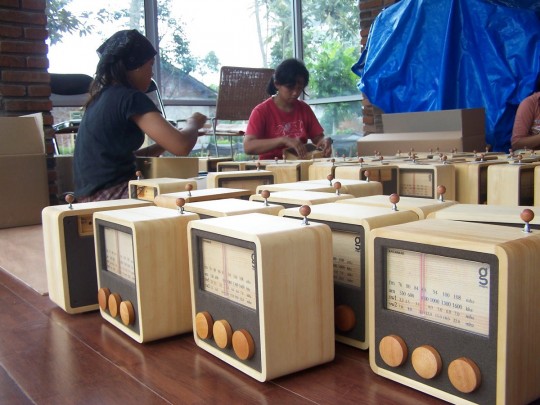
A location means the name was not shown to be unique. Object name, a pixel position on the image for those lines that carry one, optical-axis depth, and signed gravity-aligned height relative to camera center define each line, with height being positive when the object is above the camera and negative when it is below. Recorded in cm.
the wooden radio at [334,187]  101 -9
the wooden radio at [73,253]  88 -17
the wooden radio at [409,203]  72 -9
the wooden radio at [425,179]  125 -10
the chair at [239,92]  442 +39
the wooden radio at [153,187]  117 -9
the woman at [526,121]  301 +5
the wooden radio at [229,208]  76 -9
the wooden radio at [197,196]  92 -9
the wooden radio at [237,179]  129 -9
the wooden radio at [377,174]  129 -9
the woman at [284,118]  278 +11
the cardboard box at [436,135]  234 -1
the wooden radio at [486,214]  61 -9
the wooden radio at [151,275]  73 -17
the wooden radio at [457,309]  49 -17
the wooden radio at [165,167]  172 -7
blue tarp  328 +46
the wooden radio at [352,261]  66 -15
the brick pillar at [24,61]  269 +43
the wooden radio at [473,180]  131 -11
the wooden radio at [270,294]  59 -17
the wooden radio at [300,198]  84 -9
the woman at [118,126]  169 +6
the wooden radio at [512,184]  119 -11
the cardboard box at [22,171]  242 -10
